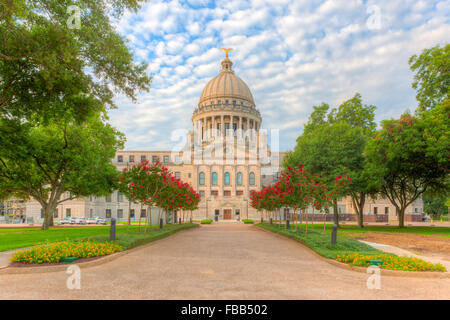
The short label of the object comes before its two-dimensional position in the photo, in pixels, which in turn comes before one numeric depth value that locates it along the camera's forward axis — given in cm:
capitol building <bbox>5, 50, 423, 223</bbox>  6694
